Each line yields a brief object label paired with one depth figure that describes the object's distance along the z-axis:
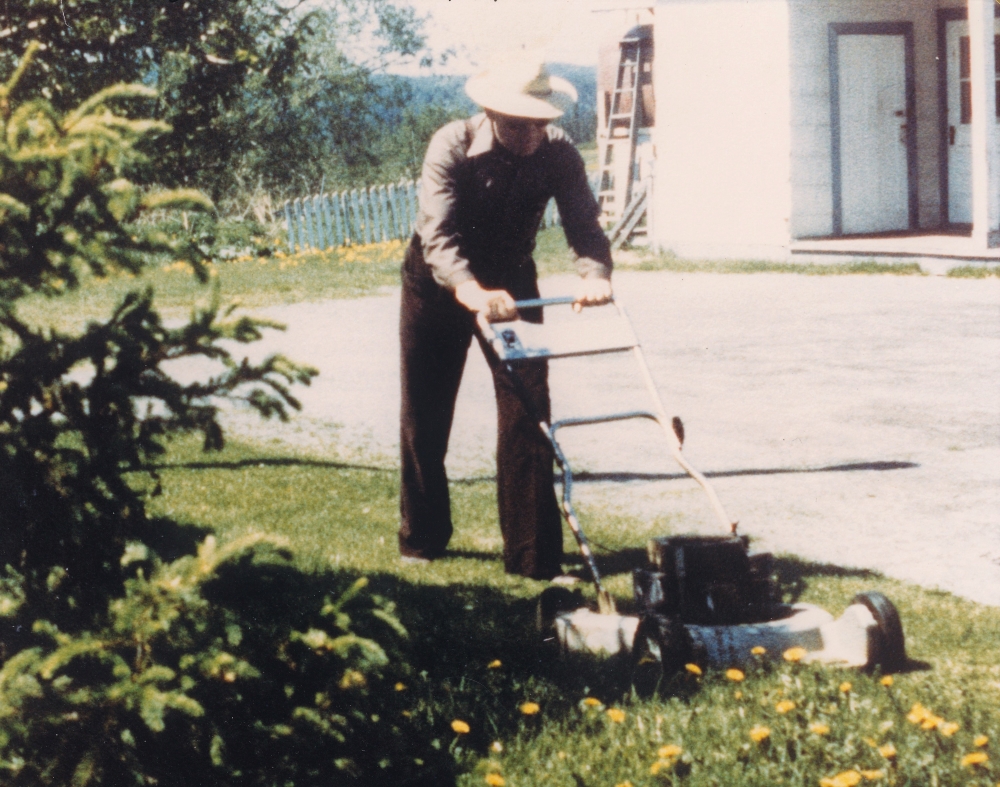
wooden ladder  23.72
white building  16.38
